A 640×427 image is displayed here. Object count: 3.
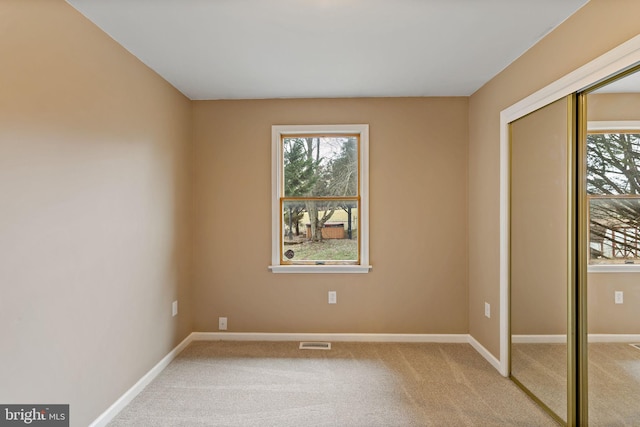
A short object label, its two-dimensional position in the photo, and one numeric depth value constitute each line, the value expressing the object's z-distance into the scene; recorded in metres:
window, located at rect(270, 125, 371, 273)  3.53
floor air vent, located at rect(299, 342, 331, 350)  3.31
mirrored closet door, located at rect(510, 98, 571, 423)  2.12
